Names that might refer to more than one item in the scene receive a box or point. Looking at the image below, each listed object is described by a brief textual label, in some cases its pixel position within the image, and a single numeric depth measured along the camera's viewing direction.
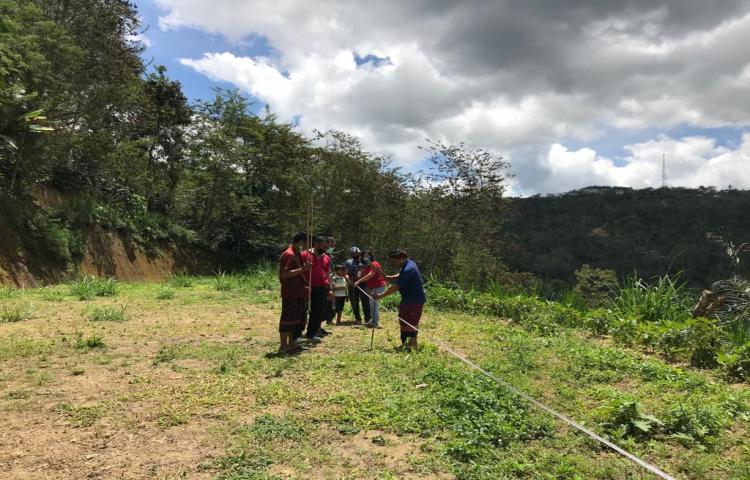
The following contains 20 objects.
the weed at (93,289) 11.76
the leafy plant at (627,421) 4.41
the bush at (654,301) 9.94
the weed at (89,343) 6.93
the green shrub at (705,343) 7.31
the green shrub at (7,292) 10.99
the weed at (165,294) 12.24
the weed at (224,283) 15.12
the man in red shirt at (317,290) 8.23
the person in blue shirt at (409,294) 7.63
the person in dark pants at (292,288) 7.02
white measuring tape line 4.01
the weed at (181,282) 16.19
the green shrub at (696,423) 4.29
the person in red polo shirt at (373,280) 9.80
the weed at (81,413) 4.53
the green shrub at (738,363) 6.60
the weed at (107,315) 9.02
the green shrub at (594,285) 11.75
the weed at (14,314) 8.56
